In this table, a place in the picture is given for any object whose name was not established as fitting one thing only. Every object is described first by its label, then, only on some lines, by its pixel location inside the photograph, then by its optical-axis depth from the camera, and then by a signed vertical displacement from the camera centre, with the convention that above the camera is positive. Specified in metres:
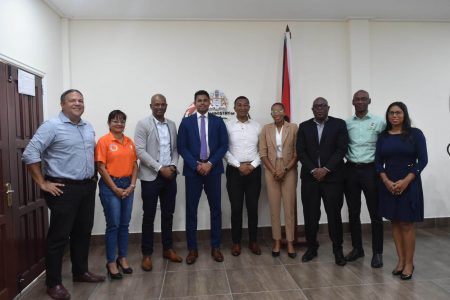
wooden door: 2.65 -0.45
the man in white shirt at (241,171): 3.65 -0.29
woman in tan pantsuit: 3.60 -0.26
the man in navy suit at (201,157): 3.46 -0.14
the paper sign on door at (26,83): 3.01 +0.59
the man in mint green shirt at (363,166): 3.24 -0.25
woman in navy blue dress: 2.88 -0.32
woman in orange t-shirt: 2.98 -0.32
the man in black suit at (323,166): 3.29 -0.25
